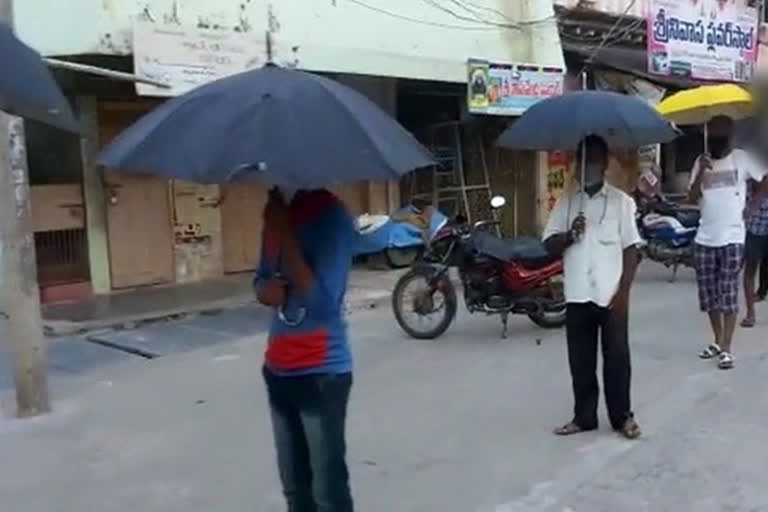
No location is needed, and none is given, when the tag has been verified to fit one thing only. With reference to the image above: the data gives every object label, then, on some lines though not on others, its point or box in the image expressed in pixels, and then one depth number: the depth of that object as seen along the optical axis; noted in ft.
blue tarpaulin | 42.45
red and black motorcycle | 28.55
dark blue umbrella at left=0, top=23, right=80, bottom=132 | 9.86
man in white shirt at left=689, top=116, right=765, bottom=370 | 23.07
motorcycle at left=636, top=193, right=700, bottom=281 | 39.99
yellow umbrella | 22.06
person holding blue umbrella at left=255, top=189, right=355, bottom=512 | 11.24
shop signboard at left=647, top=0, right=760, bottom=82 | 55.01
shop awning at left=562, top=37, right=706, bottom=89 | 51.65
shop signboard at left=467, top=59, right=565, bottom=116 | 42.37
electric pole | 20.12
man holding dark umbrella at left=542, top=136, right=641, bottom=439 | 17.79
